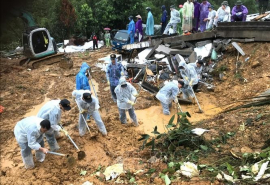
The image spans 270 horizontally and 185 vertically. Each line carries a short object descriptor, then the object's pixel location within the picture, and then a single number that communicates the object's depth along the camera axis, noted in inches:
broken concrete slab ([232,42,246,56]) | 404.8
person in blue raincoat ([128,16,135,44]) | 558.5
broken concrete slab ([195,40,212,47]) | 456.3
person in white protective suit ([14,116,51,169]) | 207.9
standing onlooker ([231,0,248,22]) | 445.0
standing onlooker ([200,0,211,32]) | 479.5
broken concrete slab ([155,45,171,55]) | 457.7
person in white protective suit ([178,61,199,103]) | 347.3
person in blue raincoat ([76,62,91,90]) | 295.3
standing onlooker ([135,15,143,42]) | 550.6
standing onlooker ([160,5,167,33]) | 524.3
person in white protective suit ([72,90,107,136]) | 260.8
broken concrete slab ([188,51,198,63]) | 418.9
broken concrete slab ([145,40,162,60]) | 470.3
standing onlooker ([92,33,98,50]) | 693.9
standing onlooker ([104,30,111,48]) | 703.1
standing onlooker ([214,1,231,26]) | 458.9
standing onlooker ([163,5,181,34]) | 494.3
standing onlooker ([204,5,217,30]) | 472.1
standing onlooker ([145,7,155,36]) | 529.5
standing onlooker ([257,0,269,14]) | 493.0
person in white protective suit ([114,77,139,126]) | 284.5
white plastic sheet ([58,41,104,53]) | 714.2
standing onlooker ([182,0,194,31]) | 486.9
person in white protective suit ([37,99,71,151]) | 226.1
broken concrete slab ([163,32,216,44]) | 457.4
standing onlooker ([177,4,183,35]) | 545.6
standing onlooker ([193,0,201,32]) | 485.1
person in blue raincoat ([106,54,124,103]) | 343.0
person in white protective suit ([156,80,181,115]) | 314.0
